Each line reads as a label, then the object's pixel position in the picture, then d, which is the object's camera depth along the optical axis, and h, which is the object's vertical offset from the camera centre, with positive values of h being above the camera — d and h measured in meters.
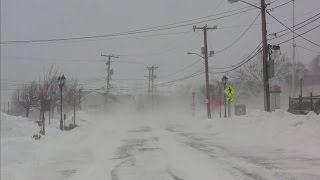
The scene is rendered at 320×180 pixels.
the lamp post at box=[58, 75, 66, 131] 35.31 +2.03
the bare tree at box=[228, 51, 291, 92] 65.71 +5.39
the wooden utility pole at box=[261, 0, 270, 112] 34.00 +2.89
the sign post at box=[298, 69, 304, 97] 33.16 +2.23
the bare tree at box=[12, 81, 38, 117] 53.68 +1.56
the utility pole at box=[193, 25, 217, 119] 53.06 +5.75
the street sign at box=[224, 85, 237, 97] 40.31 +1.43
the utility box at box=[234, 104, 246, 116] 58.28 -0.06
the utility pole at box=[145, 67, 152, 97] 118.95 +6.66
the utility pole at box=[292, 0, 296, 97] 31.06 +3.37
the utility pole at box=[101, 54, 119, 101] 94.62 +8.32
